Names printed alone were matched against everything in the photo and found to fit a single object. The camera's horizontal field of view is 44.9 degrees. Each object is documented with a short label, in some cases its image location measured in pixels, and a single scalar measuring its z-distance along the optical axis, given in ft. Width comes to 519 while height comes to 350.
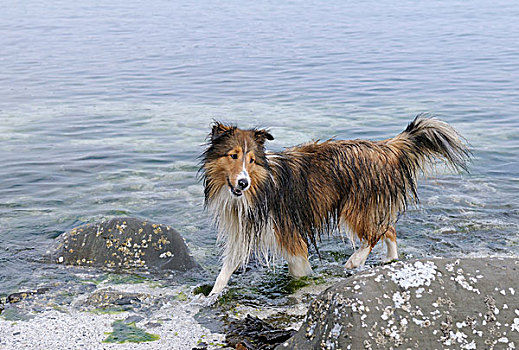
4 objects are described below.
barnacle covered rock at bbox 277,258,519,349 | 11.51
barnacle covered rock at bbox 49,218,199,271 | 22.26
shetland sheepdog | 19.04
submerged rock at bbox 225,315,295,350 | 16.17
